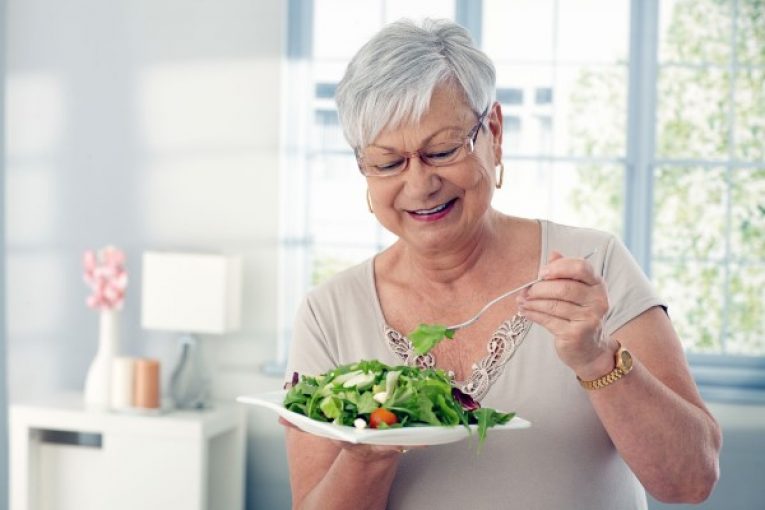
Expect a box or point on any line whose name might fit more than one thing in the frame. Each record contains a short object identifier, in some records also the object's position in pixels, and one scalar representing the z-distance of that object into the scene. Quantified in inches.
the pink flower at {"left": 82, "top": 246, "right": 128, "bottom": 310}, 171.3
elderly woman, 63.3
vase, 170.4
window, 177.6
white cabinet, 162.2
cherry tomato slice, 60.9
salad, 61.1
